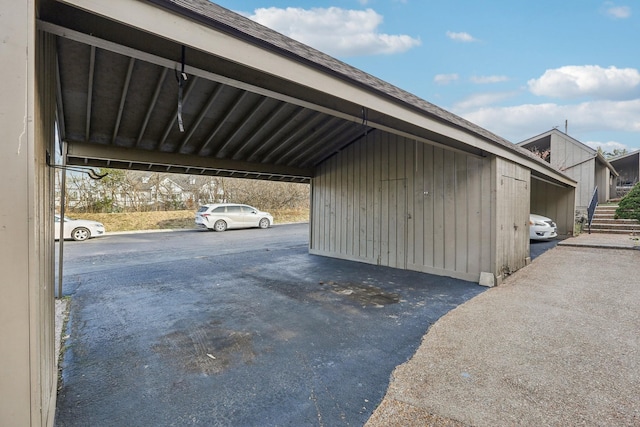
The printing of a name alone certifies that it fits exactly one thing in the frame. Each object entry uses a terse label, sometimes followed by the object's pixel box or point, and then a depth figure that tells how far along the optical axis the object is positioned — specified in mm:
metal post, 3727
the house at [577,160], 12484
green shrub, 7797
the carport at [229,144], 1101
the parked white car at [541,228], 9383
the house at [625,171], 16489
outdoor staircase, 10291
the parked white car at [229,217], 13406
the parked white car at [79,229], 10539
